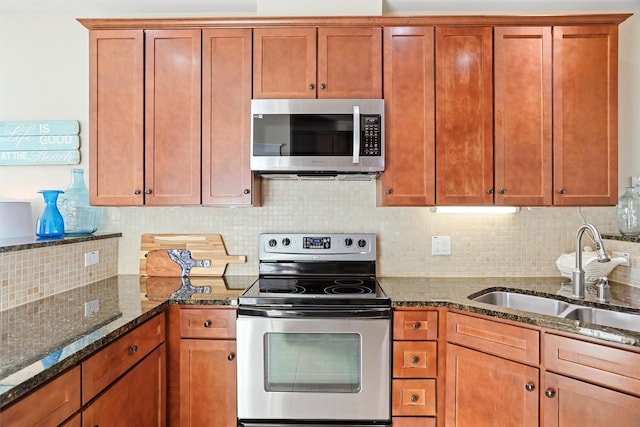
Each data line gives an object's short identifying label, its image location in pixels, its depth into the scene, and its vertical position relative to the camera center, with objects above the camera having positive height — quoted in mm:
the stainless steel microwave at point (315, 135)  2012 +416
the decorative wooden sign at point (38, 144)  2371 +428
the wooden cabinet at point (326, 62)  2066 +825
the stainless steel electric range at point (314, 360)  1777 -695
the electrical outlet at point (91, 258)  2131 -260
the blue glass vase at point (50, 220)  1998 -40
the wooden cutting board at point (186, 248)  2387 -260
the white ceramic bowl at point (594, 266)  2039 -286
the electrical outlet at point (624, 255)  2057 -230
